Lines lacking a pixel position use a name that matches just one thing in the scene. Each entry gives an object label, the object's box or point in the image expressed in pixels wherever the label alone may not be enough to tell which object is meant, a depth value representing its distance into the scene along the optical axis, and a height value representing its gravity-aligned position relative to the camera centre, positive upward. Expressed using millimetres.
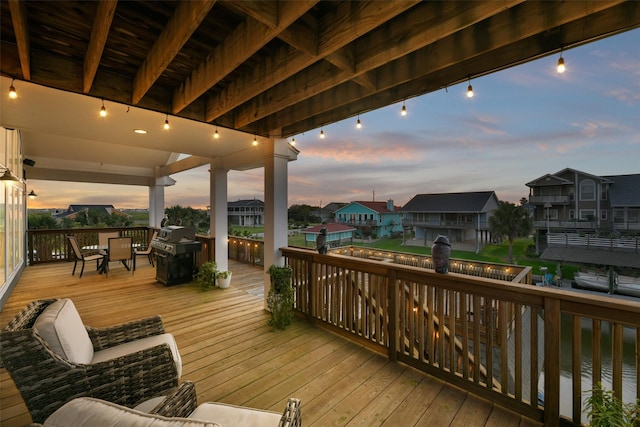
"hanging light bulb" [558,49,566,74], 1682 +949
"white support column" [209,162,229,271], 5562 +94
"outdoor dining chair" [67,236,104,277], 5922 -978
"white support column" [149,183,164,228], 8836 +403
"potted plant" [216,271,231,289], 5168 -1293
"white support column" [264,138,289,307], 3859 +223
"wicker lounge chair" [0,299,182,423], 1355 -908
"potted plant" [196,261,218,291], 5207 -1221
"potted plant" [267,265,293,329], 3445 -1138
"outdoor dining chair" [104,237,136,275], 5906 -809
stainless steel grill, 5383 -844
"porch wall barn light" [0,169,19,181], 3145 +487
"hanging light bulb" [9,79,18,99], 2253 +1088
